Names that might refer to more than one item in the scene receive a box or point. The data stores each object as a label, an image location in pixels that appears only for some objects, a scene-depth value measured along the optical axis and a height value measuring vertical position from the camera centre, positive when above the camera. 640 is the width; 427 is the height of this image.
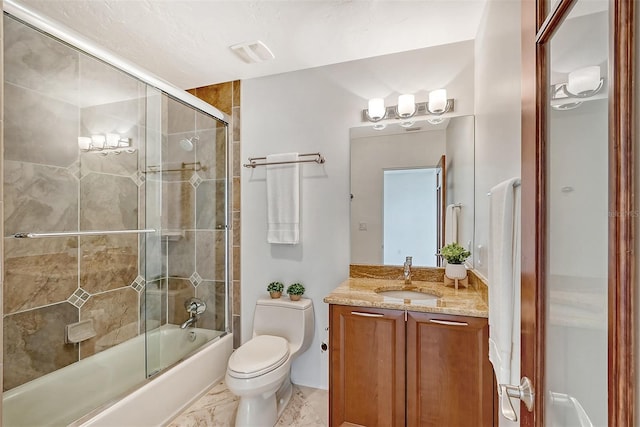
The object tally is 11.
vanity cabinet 1.42 -0.81
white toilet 1.64 -0.89
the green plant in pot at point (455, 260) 1.82 -0.30
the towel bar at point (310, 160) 2.20 +0.40
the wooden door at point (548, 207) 0.35 +0.01
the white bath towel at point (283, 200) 2.21 +0.10
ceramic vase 1.81 -0.37
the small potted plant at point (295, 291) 2.18 -0.59
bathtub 1.50 -1.02
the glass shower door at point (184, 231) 2.08 -0.15
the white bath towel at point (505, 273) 0.93 -0.20
